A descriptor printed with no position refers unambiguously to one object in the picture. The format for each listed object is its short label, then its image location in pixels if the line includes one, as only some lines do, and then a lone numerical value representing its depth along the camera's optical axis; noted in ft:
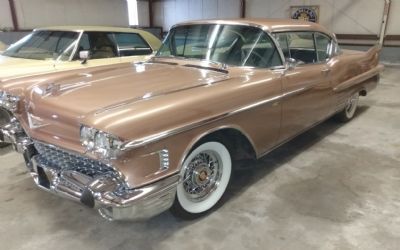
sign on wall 40.11
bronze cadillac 6.63
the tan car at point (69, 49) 15.57
